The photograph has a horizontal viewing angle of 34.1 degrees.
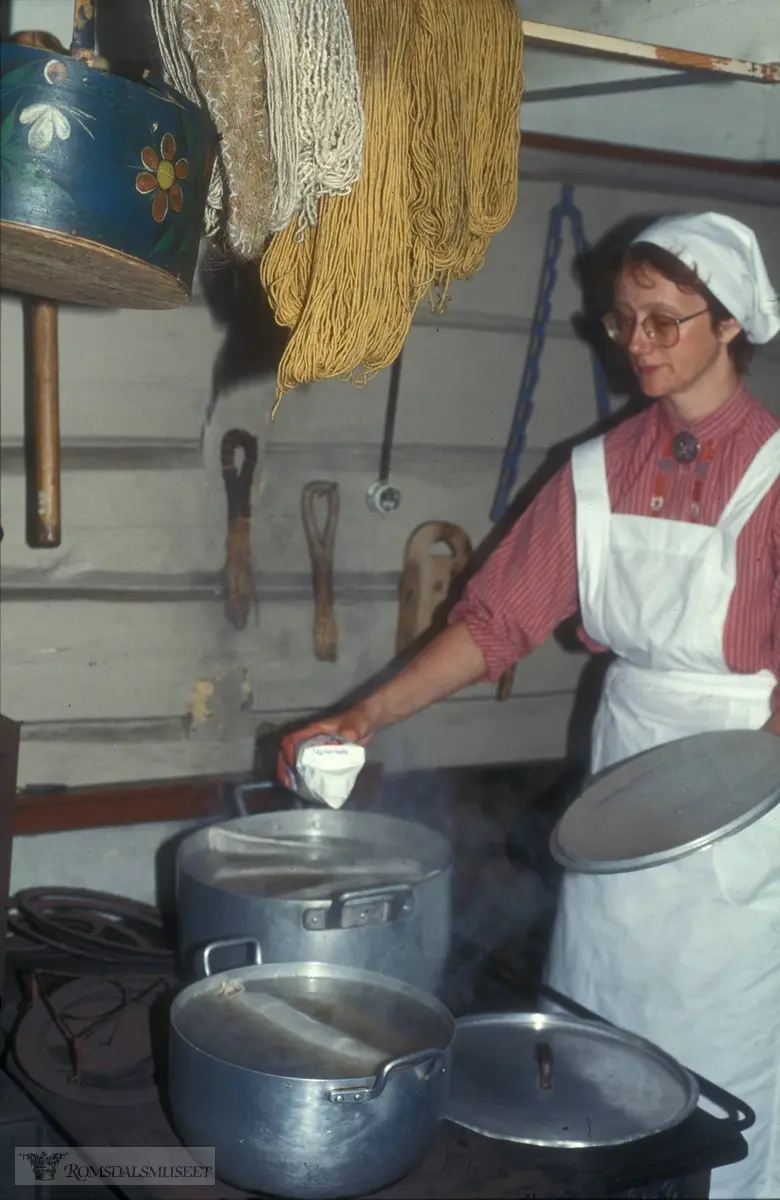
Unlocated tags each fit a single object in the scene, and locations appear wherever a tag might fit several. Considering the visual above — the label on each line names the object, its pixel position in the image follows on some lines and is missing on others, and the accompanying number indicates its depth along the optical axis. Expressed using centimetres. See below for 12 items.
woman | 184
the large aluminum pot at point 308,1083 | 122
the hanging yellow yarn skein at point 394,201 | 137
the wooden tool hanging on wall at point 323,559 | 245
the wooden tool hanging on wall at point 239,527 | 236
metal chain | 255
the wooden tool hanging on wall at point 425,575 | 258
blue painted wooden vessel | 101
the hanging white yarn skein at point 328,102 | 126
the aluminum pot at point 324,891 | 151
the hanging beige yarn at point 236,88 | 124
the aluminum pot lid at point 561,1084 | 141
